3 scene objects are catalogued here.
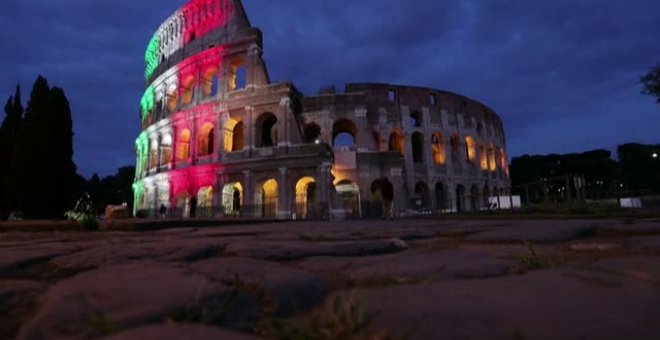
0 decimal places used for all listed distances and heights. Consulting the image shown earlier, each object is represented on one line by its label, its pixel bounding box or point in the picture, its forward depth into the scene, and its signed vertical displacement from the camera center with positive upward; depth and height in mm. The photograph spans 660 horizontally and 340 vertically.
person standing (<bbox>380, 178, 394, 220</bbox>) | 17203 +500
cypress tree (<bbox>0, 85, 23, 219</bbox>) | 19594 +4409
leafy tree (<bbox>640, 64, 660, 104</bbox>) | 22953 +7154
